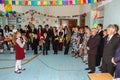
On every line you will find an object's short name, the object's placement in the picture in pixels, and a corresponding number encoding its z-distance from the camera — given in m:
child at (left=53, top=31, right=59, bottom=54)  4.56
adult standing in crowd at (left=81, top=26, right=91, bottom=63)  3.00
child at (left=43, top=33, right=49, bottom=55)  4.28
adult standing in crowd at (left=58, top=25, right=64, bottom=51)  4.59
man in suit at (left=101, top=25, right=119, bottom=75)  2.09
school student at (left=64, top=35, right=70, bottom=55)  4.35
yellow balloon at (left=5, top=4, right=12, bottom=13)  4.10
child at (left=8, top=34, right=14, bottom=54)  4.51
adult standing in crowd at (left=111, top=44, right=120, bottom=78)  1.93
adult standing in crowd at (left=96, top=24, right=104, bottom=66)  2.83
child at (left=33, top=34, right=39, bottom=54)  4.46
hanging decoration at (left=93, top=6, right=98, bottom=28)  4.76
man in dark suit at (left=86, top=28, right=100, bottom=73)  2.57
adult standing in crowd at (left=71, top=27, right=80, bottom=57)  3.82
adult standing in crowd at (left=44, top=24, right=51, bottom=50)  4.62
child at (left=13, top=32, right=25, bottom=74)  2.78
